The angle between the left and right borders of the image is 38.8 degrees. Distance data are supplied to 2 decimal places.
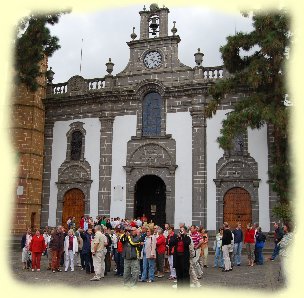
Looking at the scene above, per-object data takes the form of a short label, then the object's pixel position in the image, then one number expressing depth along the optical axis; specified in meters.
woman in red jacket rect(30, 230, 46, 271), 15.71
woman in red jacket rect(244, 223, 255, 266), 16.59
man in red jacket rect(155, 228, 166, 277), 14.25
